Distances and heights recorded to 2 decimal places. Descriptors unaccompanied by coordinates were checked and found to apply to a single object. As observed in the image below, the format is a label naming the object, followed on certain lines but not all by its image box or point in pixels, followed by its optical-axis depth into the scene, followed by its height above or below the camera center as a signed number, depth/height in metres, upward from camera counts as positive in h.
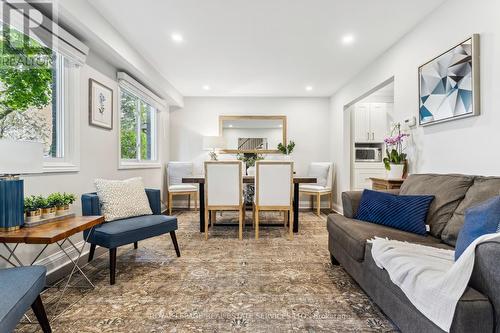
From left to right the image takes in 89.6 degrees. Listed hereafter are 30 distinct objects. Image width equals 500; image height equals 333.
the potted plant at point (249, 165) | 4.66 +0.03
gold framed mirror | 5.57 +0.76
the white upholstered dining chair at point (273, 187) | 3.24 -0.27
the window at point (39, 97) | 1.98 +0.63
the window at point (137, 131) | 3.78 +0.60
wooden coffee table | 1.47 -0.40
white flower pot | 2.91 -0.06
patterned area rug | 1.55 -0.97
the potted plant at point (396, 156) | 2.92 +0.12
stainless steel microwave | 5.18 +0.25
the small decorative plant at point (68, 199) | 1.96 -0.25
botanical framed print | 2.79 +0.73
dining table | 3.53 -0.34
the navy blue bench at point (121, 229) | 2.05 -0.55
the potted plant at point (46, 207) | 1.80 -0.29
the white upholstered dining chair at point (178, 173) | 5.17 -0.13
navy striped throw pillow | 1.93 -0.36
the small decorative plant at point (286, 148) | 5.48 +0.40
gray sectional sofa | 1.00 -0.51
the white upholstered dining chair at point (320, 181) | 4.79 -0.31
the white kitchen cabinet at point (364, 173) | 5.12 -0.14
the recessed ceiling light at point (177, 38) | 2.96 +1.55
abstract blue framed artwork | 1.98 +0.72
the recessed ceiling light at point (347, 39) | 2.97 +1.54
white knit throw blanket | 1.04 -0.51
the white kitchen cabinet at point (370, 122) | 5.13 +0.91
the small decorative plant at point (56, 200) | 1.86 -0.25
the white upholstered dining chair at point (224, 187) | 3.27 -0.27
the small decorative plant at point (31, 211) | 1.71 -0.30
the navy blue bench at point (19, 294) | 1.01 -0.56
